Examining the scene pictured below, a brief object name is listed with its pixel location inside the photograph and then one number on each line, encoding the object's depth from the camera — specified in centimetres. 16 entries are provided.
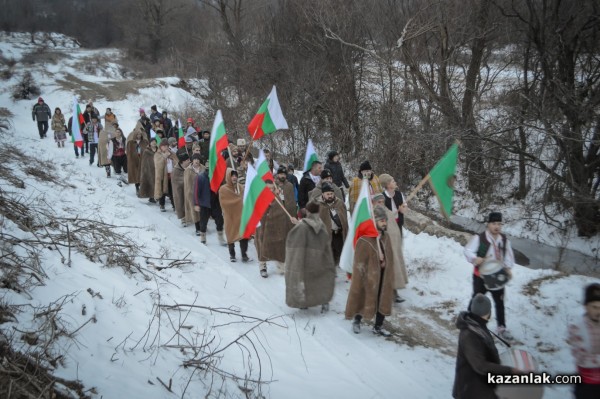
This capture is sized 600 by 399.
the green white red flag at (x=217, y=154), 830
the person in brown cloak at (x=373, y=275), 570
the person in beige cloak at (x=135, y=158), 1298
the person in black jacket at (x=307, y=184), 901
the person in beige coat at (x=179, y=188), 1080
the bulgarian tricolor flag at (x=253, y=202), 662
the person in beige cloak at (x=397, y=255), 692
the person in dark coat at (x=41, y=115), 1831
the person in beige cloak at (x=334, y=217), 726
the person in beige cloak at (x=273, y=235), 797
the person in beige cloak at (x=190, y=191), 1023
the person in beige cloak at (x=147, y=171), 1220
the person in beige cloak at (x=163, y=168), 1156
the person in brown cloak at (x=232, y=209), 877
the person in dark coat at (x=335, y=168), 1006
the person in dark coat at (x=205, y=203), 965
